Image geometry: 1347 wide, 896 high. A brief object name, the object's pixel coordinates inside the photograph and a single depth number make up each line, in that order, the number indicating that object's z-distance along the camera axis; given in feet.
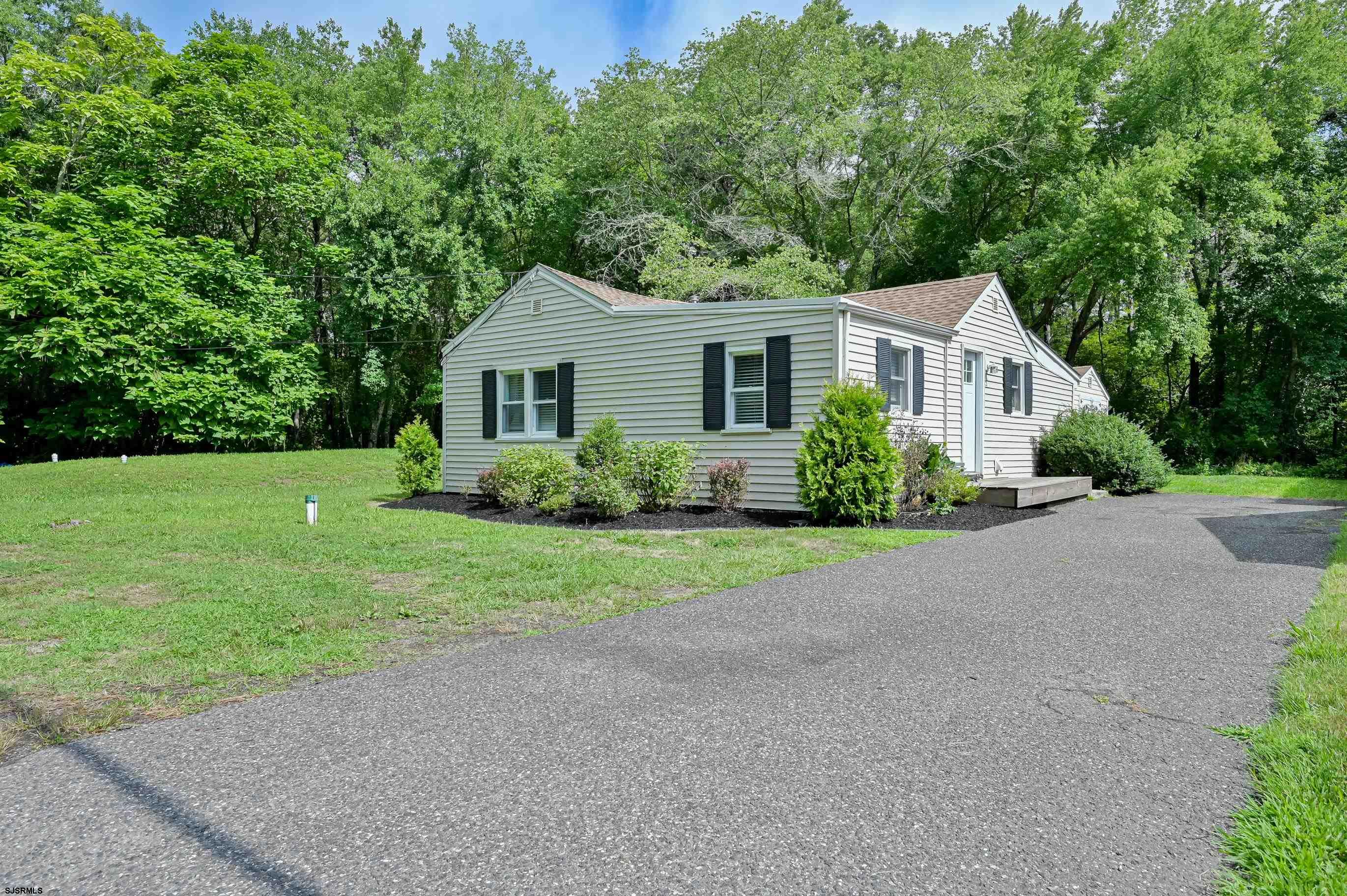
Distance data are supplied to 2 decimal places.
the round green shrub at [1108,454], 47.67
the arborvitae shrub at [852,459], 31.53
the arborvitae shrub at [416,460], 45.21
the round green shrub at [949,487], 35.55
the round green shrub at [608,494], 34.35
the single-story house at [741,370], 35.63
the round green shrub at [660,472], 35.88
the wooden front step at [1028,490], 36.86
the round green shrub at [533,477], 37.50
